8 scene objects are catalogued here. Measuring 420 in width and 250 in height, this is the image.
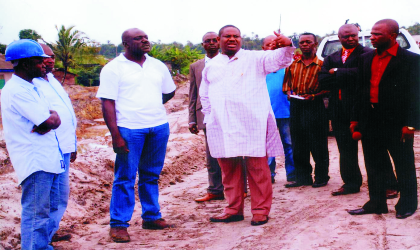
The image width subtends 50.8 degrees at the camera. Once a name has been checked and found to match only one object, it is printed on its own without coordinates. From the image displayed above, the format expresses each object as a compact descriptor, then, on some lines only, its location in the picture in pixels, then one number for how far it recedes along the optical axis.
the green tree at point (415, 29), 26.83
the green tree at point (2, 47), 39.59
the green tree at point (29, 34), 43.05
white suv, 9.40
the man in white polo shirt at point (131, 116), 3.94
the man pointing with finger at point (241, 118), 4.05
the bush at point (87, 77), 38.75
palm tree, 39.19
